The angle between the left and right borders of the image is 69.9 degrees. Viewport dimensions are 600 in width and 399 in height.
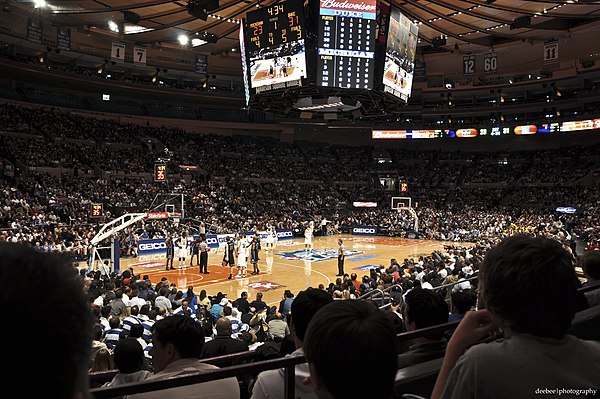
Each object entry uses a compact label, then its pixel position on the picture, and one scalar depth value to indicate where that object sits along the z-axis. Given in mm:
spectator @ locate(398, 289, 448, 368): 3629
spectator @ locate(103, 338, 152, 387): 3493
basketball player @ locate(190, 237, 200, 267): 21677
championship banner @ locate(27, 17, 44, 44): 24441
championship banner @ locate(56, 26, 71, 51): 26000
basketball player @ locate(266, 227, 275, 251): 27792
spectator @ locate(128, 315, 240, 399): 3039
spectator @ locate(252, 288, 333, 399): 2410
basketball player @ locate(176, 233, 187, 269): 20547
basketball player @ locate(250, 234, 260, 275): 20552
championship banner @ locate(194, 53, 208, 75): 32719
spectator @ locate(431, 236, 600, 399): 1475
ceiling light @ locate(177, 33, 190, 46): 28944
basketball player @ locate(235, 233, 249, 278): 19156
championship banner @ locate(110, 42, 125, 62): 27344
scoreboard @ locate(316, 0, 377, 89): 14719
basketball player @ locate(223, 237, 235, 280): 19984
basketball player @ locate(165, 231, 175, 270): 20609
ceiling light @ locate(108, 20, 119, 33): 28791
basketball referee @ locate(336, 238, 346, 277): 19562
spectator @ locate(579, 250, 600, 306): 4502
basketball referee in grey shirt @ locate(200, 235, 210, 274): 19923
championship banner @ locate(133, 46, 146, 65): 27688
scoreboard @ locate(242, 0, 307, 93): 14828
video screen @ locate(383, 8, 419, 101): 15709
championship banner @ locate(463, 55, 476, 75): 32031
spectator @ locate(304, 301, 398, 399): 1298
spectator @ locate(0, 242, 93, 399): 840
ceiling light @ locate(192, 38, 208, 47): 33744
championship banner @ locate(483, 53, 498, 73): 30234
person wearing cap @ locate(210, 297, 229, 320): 9883
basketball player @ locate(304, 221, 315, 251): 26172
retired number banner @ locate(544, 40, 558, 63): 27938
